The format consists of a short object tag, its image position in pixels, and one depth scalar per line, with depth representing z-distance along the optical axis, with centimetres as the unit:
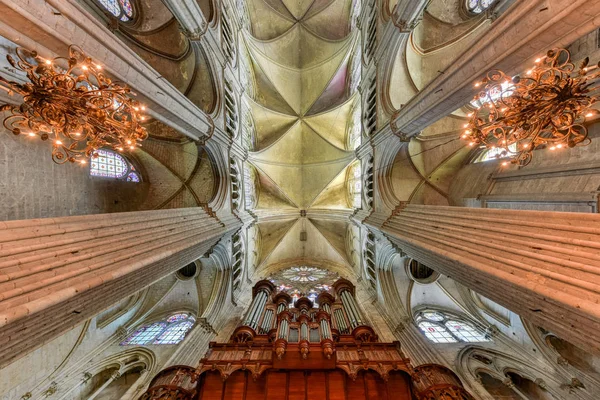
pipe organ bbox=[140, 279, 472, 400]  486
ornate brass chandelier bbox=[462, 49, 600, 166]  339
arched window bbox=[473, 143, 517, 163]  961
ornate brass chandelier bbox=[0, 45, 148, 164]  338
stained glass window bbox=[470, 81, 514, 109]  836
